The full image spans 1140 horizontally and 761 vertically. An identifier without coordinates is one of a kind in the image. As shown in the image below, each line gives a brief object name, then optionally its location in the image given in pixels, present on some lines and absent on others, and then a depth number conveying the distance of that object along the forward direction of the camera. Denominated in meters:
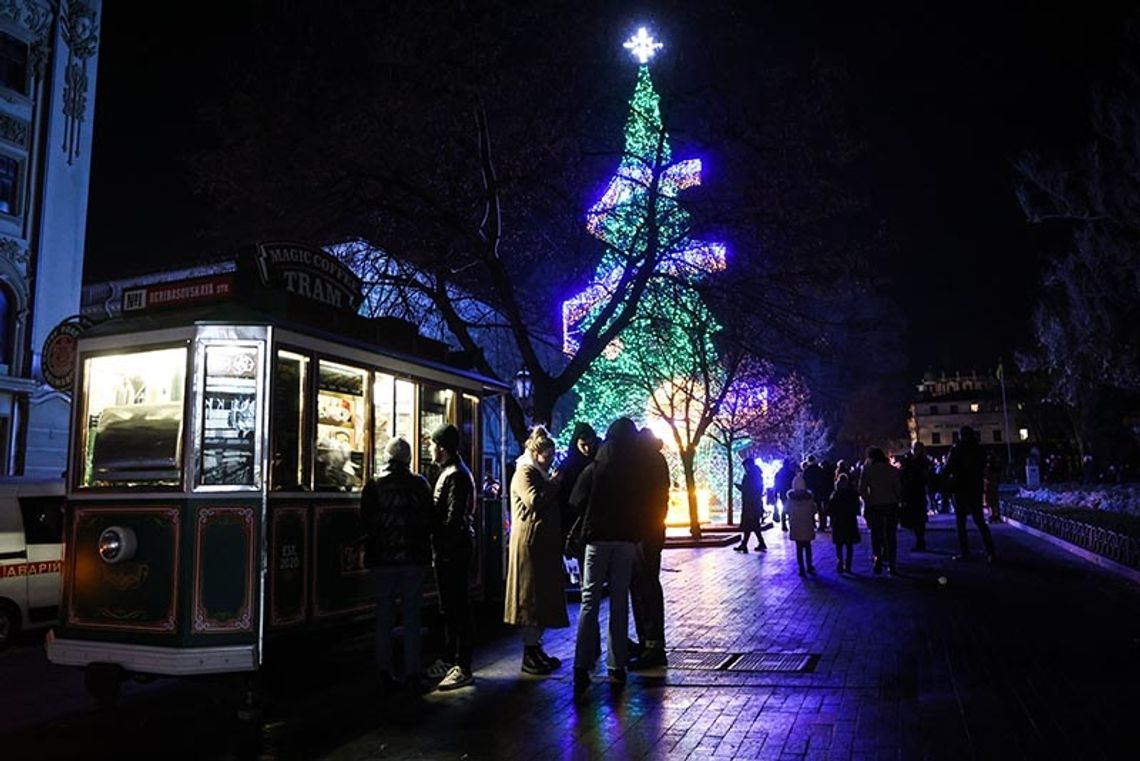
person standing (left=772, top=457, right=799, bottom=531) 21.61
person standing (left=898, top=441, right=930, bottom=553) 14.22
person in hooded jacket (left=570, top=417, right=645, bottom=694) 6.54
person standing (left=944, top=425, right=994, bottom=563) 12.55
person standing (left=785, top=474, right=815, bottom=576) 12.85
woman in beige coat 6.92
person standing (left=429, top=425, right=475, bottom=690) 6.85
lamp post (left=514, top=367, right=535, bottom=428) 16.11
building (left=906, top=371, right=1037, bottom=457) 116.68
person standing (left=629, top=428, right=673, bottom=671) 6.88
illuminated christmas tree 12.97
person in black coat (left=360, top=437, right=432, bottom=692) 6.65
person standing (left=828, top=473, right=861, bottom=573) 12.88
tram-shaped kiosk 6.12
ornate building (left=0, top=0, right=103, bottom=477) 22.73
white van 10.21
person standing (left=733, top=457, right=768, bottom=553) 16.95
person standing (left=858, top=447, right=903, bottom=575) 12.15
